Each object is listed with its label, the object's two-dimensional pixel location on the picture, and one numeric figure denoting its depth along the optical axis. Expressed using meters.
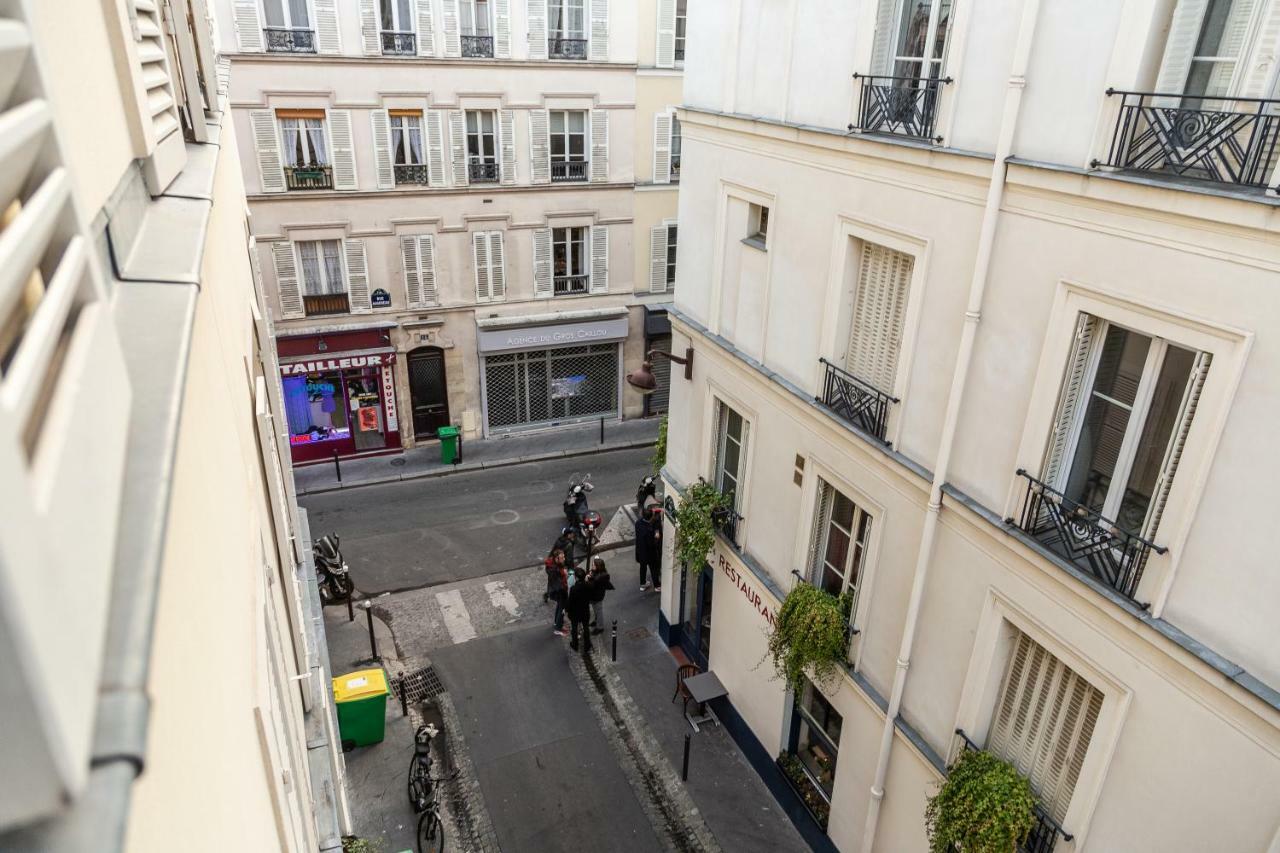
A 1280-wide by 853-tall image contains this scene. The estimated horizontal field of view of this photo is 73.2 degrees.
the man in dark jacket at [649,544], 16.23
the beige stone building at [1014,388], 5.63
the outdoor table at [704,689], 12.87
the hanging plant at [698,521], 12.34
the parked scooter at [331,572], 15.12
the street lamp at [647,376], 12.82
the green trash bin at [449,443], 20.94
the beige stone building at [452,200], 18.33
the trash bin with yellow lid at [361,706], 12.23
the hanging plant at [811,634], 9.86
